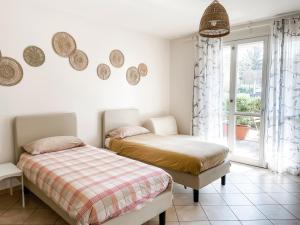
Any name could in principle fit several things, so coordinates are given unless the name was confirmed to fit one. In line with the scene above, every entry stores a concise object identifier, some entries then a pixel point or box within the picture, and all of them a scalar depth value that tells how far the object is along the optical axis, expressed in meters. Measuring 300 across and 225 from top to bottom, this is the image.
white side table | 2.52
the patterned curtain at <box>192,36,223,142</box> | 4.29
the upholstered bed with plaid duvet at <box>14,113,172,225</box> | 2.02
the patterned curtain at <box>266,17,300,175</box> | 3.49
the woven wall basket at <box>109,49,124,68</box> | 4.04
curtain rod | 3.48
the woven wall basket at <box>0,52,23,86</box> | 2.87
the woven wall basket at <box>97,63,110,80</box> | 3.87
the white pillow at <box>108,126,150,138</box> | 3.80
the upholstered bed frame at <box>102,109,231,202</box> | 2.80
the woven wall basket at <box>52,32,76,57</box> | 3.32
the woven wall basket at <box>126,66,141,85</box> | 4.34
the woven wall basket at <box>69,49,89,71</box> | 3.53
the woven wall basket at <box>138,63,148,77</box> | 4.54
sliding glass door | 4.00
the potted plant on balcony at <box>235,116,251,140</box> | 4.23
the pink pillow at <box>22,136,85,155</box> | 2.87
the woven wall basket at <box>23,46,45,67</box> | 3.07
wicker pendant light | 2.16
